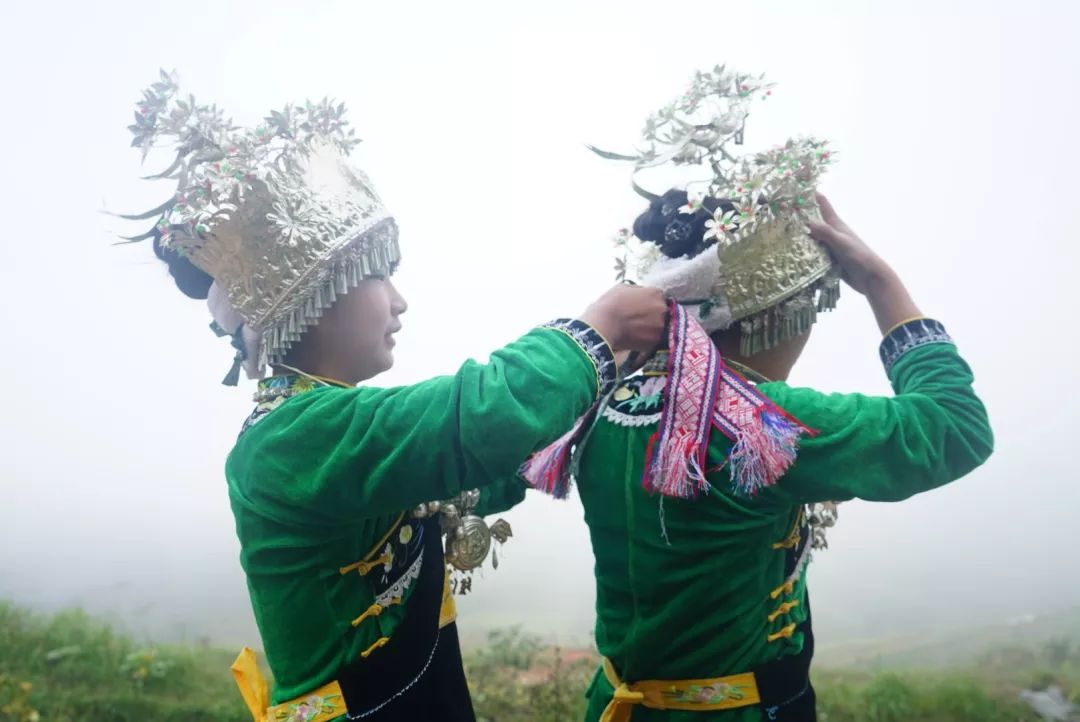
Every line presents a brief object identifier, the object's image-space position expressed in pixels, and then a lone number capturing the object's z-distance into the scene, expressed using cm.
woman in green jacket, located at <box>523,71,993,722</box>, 132
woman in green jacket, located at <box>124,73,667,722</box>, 107
